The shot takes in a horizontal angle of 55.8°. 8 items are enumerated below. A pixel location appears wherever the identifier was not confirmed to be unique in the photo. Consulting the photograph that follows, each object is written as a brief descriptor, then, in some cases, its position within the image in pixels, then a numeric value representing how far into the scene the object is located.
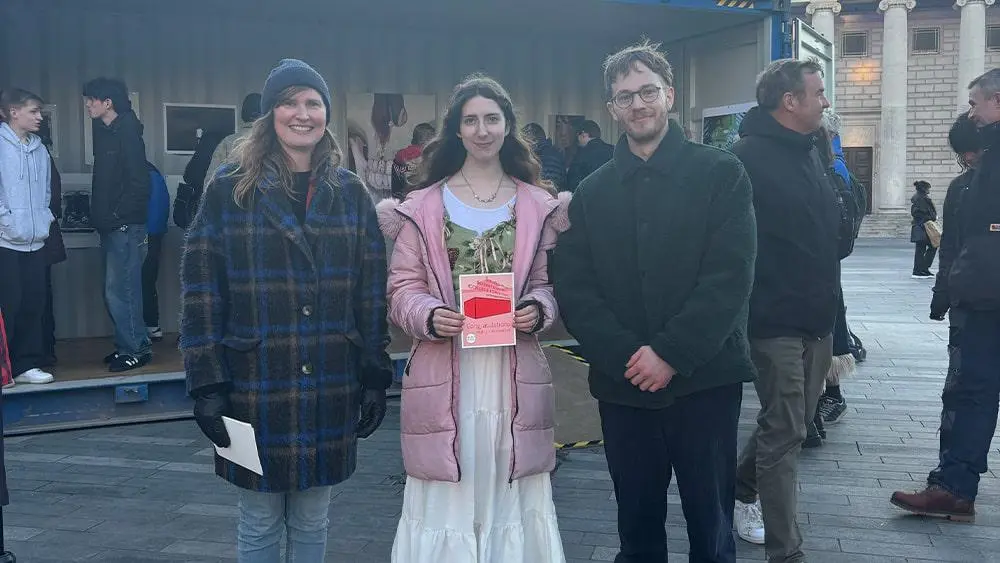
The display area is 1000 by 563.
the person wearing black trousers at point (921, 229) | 18.16
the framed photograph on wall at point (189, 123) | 8.83
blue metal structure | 7.65
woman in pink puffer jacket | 3.33
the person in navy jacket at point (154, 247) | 8.03
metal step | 6.59
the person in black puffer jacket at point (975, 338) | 4.67
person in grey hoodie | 6.71
